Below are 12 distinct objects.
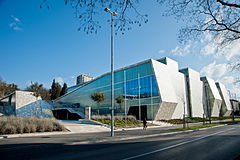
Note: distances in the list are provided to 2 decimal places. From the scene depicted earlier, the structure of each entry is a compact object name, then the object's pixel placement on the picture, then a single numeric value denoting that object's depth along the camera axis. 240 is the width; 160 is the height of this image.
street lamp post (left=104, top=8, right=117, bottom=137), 18.04
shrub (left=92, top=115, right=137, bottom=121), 33.30
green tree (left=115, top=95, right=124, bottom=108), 41.78
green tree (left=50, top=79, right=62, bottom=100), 90.75
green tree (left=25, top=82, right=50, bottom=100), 50.27
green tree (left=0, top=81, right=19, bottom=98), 55.62
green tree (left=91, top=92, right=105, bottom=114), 39.59
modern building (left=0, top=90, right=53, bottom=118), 42.92
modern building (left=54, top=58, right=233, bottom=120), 43.59
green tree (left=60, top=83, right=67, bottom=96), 91.94
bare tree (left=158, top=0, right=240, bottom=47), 6.34
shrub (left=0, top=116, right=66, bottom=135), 16.11
